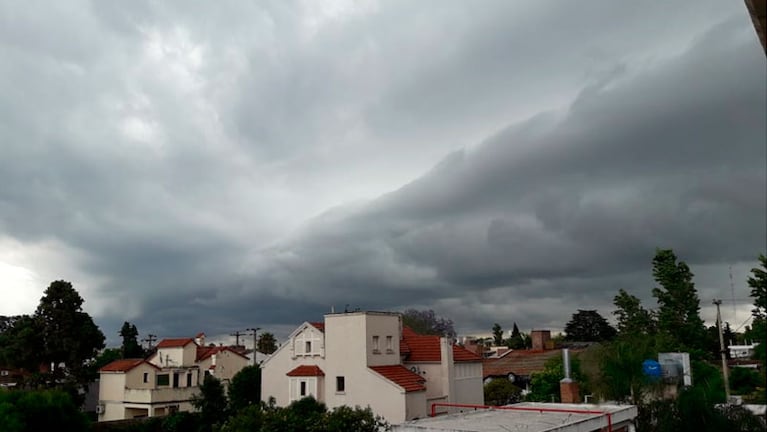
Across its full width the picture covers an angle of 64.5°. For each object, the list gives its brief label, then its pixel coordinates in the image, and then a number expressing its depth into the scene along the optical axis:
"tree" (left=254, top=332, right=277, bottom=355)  100.61
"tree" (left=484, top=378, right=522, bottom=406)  50.75
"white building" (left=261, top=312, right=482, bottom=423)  38.53
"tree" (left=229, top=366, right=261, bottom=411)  46.56
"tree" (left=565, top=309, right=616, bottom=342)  96.31
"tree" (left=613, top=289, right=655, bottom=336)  46.92
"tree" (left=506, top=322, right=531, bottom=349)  114.06
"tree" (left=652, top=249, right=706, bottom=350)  36.62
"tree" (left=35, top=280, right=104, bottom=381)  51.97
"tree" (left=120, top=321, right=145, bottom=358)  77.00
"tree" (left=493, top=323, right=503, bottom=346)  127.00
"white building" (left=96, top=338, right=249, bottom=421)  52.97
